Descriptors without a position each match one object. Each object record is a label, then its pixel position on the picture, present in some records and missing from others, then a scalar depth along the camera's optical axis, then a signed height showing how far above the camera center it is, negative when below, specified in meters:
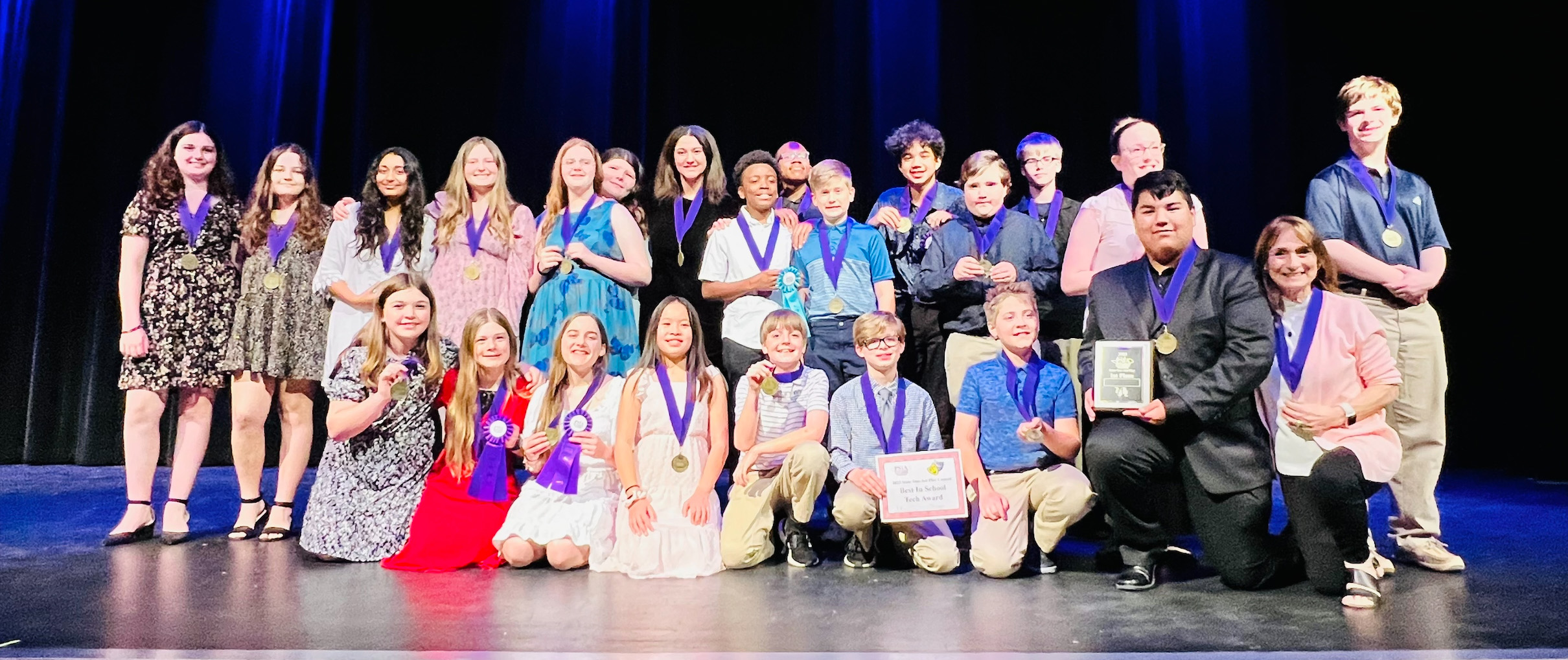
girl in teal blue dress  3.99 +0.58
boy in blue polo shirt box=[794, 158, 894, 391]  3.99 +0.55
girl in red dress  3.58 -0.15
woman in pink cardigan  2.91 +0.03
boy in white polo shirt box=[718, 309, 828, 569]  3.52 -0.13
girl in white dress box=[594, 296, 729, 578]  3.47 -0.11
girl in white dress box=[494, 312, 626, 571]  3.49 -0.19
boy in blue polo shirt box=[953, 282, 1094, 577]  3.29 -0.09
